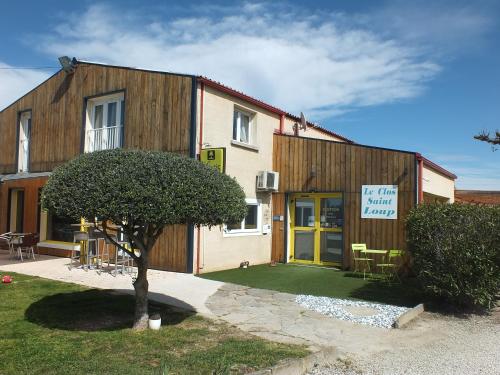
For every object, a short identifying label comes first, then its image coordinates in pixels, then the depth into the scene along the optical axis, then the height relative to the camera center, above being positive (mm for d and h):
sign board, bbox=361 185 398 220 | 12273 +321
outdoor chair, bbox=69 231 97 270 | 11945 -1366
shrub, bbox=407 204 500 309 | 7844 -671
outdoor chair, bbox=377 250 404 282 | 11395 -1322
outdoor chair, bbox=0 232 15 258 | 13750 -1094
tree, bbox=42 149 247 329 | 5531 +195
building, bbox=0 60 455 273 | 11977 +1432
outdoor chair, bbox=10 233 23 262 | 13361 -1145
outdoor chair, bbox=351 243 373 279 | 12086 -1228
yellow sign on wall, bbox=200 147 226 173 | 11055 +1330
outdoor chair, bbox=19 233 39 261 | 13456 -1118
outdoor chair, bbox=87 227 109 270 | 11759 -1287
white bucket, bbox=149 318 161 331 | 6470 -1671
